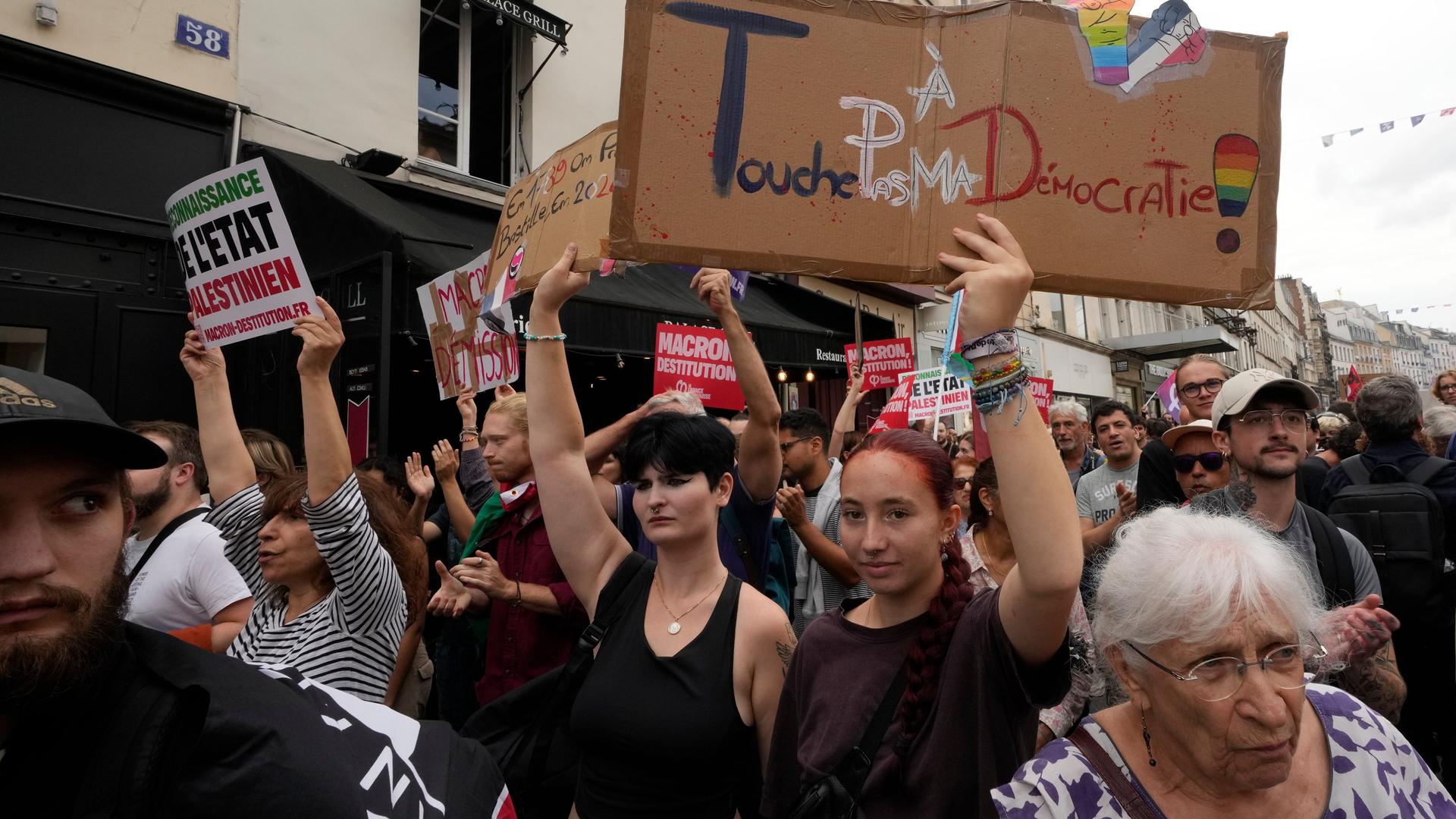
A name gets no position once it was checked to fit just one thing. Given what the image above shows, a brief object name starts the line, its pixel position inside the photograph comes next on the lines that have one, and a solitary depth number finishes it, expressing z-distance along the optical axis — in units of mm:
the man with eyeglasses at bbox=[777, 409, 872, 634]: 3682
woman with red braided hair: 1496
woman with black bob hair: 2020
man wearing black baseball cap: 958
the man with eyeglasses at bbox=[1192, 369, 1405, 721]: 2697
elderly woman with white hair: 1407
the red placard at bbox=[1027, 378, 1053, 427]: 6295
